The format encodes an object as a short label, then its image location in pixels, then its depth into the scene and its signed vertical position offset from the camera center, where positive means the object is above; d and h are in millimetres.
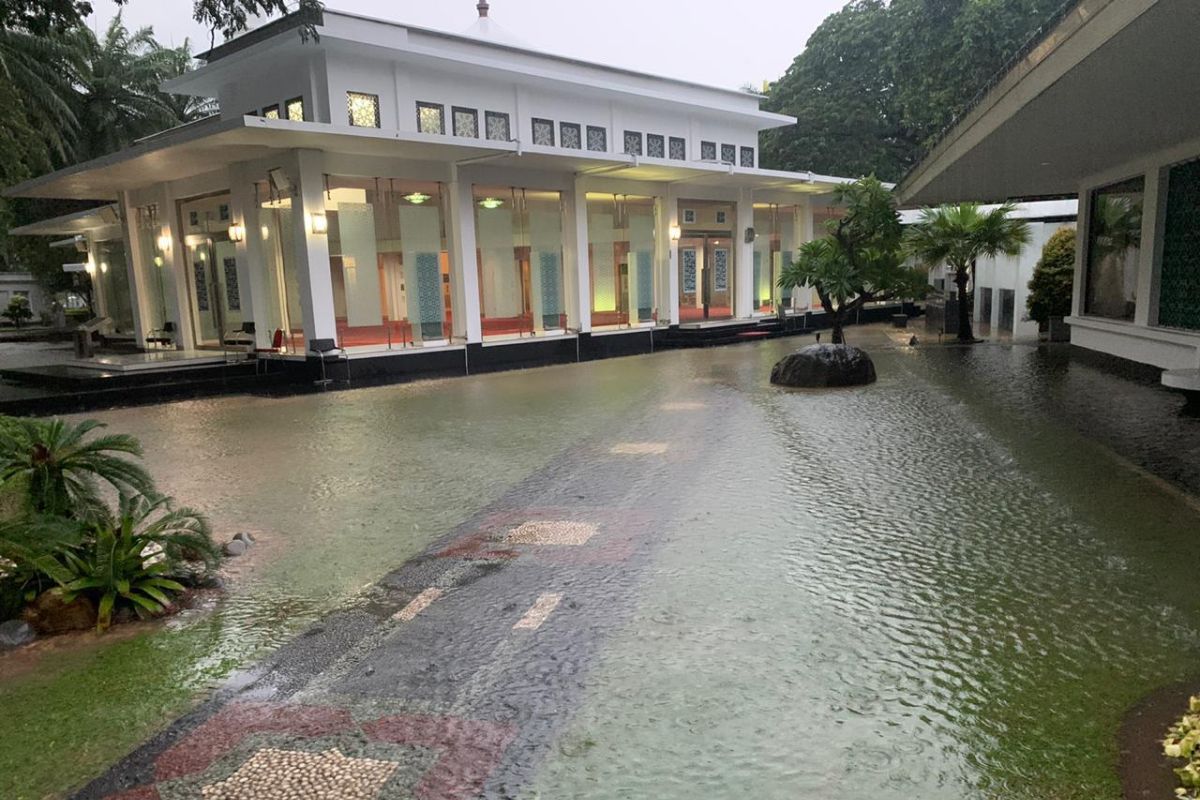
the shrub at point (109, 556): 4500 -1549
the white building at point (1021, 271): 20016 +68
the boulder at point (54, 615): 4594 -1796
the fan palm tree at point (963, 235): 17453 +873
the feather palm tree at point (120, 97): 29469 +7637
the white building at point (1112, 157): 6547 +1788
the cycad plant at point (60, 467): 4758 -1008
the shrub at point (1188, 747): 2873 -1828
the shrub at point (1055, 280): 18438 -165
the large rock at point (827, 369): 12711 -1436
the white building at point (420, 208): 15234 +1892
